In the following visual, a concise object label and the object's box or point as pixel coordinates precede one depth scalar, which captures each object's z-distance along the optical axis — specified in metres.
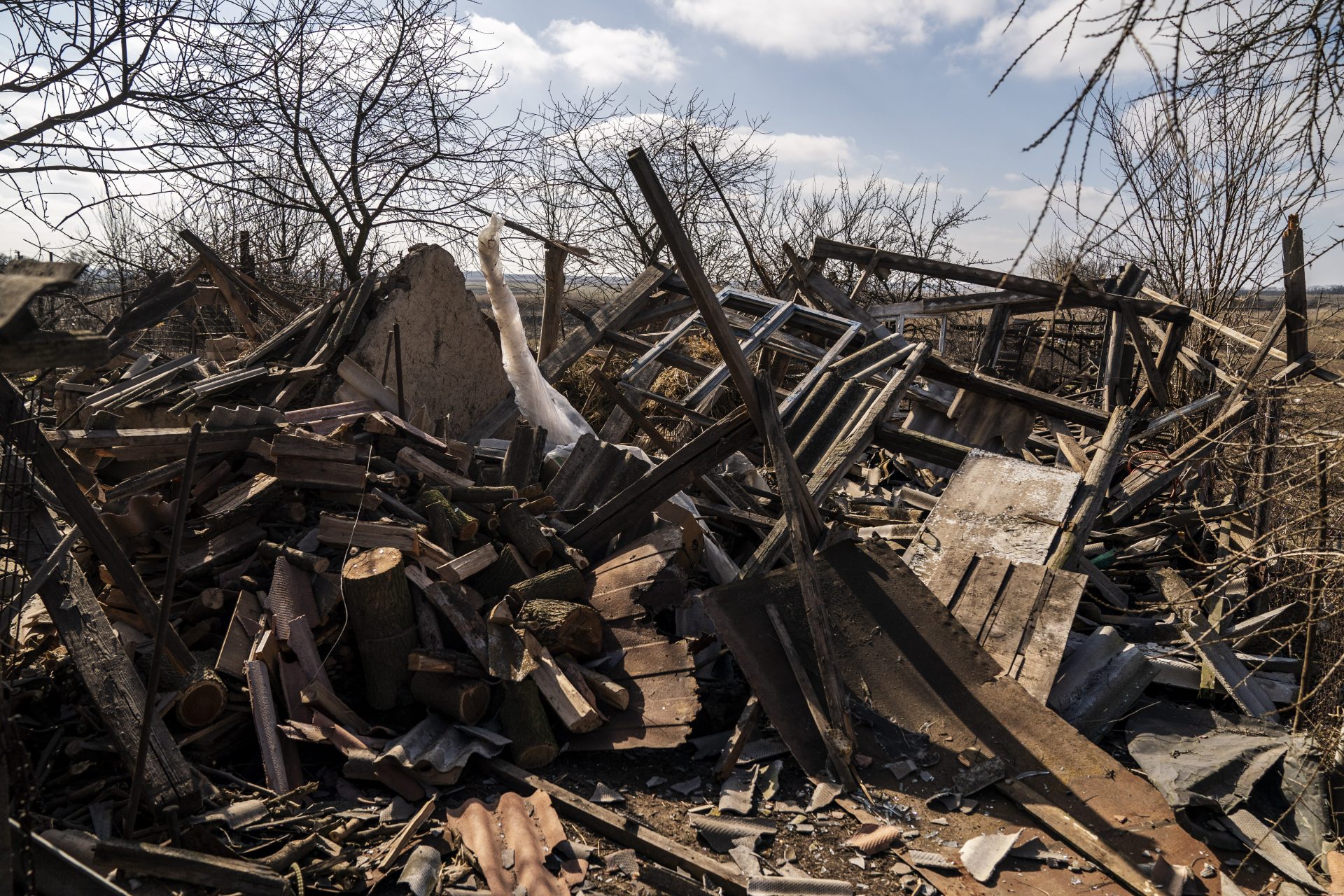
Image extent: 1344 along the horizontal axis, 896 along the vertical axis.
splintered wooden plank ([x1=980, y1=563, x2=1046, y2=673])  5.27
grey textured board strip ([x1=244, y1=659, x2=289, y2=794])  4.21
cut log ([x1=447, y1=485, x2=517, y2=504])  5.86
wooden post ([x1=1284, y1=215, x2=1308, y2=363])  6.62
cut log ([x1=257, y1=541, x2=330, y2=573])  5.02
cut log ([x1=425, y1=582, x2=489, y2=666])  4.87
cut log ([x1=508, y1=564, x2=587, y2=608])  5.18
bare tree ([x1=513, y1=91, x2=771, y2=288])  17.11
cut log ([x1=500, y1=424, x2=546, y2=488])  6.49
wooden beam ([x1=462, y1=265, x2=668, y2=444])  8.33
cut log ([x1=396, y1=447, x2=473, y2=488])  5.98
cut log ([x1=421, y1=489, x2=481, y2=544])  5.52
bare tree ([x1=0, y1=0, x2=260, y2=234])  5.09
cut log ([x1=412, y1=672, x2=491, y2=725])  4.61
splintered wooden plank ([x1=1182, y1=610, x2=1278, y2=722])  5.13
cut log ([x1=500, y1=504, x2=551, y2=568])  5.57
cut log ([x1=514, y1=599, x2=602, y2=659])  4.95
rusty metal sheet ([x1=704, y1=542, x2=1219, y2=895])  4.21
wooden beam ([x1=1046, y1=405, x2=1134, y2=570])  5.97
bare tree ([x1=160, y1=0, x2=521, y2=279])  10.47
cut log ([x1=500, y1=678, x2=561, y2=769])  4.53
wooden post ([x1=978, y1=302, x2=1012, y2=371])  9.80
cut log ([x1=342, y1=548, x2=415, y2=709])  4.75
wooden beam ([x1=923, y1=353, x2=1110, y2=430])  7.79
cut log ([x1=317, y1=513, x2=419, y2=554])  5.16
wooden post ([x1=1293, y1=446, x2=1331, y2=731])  4.12
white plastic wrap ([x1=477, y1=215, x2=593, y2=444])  7.39
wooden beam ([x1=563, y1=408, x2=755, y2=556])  5.20
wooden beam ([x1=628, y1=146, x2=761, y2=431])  4.08
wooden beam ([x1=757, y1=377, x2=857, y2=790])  4.46
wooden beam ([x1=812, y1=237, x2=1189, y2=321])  7.97
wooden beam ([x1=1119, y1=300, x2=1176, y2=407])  8.16
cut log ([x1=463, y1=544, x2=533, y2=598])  5.40
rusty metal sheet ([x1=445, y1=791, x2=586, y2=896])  3.71
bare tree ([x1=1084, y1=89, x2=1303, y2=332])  9.30
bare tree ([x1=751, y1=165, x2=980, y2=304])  19.22
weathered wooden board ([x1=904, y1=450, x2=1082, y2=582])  6.07
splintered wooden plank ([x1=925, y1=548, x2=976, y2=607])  5.72
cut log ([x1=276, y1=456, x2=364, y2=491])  5.51
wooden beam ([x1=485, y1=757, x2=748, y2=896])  3.83
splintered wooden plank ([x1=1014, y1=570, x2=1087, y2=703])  5.05
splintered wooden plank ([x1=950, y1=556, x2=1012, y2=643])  5.48
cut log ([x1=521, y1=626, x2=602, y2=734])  4.61
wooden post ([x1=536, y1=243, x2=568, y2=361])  8.56
